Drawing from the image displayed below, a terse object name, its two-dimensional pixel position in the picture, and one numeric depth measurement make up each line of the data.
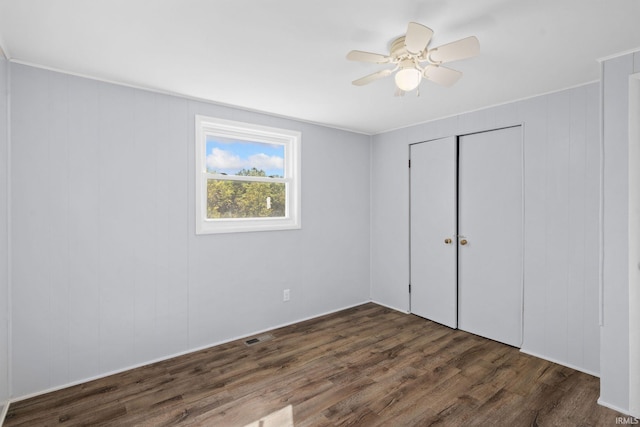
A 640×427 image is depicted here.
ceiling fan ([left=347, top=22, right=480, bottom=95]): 1.58
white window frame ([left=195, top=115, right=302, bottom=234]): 3.07
